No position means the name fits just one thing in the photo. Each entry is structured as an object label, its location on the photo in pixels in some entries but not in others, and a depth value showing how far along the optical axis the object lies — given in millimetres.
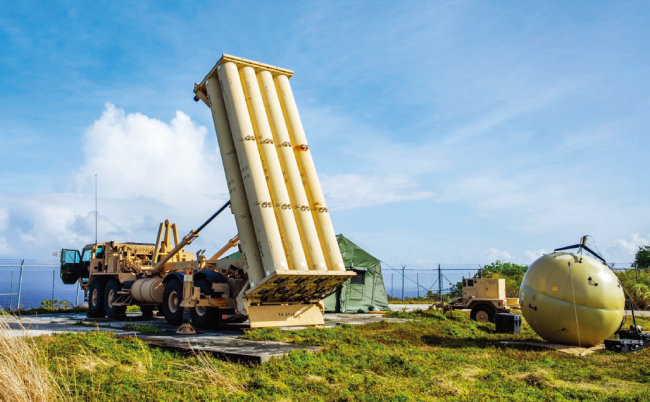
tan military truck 12867
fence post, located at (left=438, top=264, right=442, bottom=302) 29289
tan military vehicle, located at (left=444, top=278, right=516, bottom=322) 19125
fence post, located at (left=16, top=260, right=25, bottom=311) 23750
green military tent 23172
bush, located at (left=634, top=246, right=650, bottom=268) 42956
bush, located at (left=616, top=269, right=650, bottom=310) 28438
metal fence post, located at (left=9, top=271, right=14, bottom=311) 23394
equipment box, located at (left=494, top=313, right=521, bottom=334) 14844
